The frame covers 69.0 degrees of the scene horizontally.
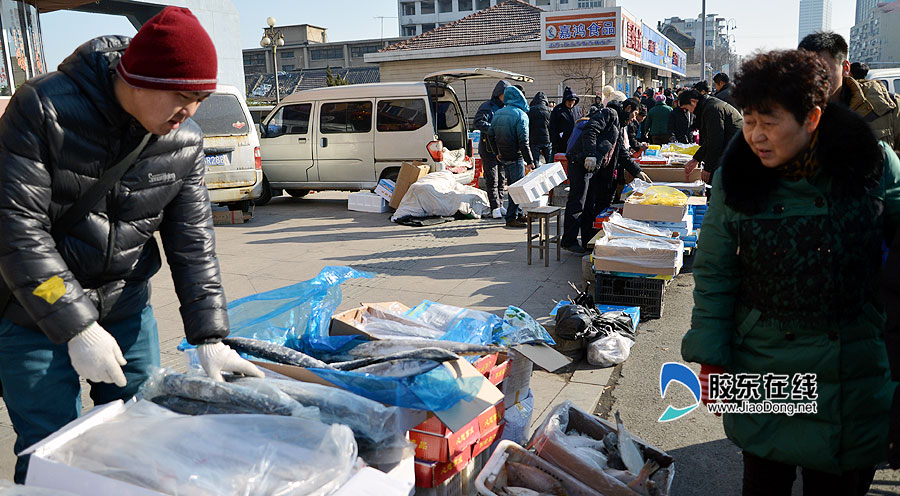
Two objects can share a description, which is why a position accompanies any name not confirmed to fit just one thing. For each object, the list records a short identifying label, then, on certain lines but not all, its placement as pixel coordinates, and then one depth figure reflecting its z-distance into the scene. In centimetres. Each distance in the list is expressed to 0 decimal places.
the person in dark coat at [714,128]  747
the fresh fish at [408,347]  262
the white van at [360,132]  1107
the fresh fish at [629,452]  256
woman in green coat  195
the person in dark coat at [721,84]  938
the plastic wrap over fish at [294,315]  292
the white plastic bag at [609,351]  457
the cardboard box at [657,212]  617
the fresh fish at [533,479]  244
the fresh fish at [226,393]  193
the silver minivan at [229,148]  971
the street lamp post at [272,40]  2052
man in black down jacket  185
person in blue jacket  955
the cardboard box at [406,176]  1056
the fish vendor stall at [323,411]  157
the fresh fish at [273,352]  239
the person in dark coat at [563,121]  1195
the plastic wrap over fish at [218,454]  151
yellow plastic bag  630
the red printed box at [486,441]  252
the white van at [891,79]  1169
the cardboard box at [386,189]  1102
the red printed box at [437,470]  230
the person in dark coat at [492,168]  1036
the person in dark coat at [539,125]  1178
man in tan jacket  384
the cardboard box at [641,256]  547
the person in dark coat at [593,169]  763
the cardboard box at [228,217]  1034
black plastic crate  561
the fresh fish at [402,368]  225
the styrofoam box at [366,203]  1114
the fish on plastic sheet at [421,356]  229
